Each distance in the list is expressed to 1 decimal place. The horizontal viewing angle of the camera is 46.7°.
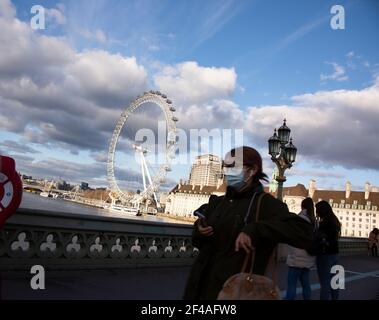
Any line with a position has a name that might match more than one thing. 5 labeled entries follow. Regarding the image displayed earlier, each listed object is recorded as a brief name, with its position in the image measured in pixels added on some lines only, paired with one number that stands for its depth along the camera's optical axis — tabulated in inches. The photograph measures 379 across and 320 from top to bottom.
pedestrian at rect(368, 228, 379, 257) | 952.9
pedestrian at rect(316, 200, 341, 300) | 271.0
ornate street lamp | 612.7
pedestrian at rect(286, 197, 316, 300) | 265.7
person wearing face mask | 99.5
